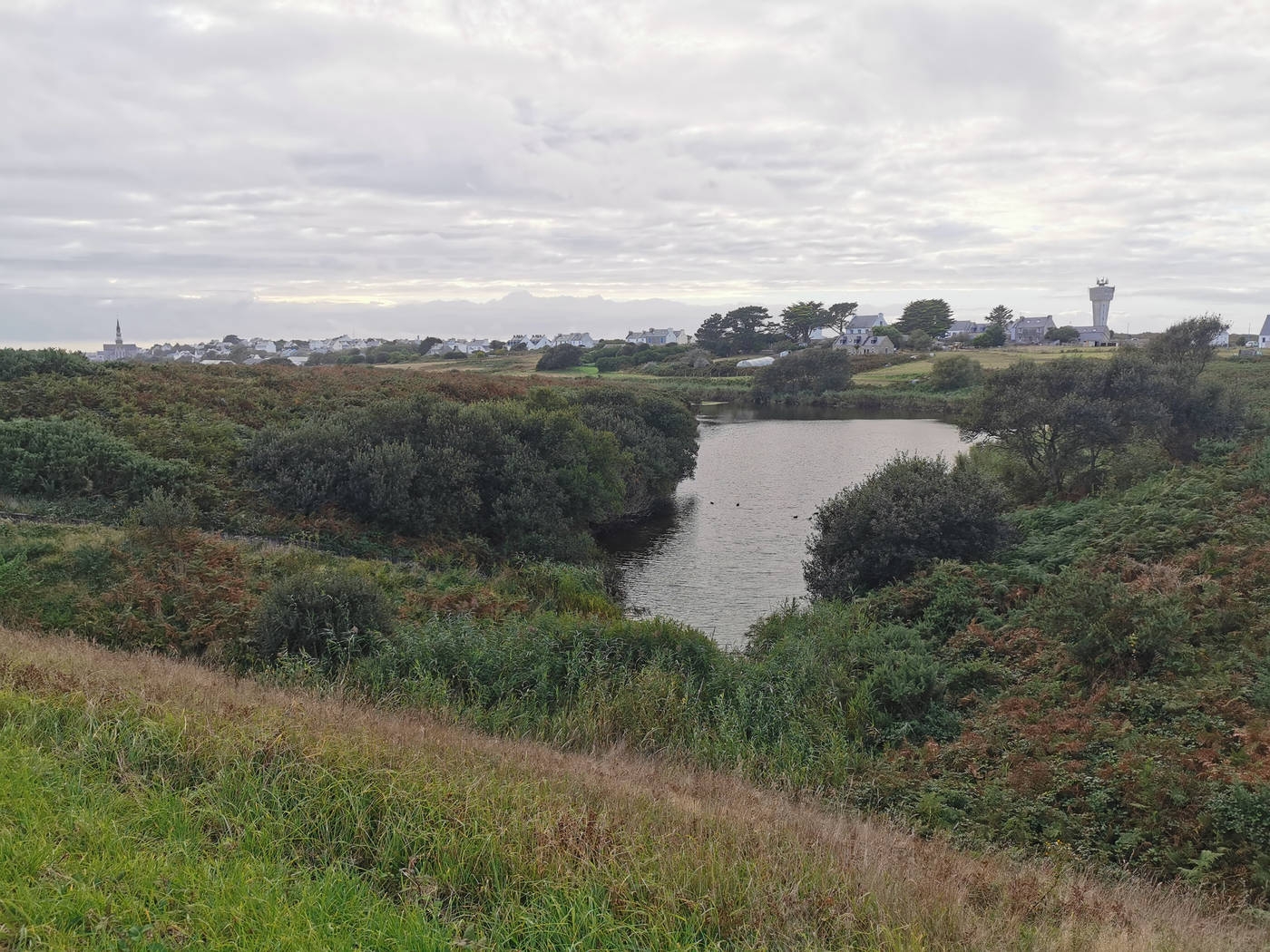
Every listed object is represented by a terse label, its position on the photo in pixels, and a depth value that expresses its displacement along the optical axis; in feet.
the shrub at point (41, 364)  97.15
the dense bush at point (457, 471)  78.33
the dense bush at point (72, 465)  69.26
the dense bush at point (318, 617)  41.70
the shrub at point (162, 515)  57.21
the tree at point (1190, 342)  130.82
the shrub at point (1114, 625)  40.50
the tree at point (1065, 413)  94.58
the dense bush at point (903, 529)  66.49
